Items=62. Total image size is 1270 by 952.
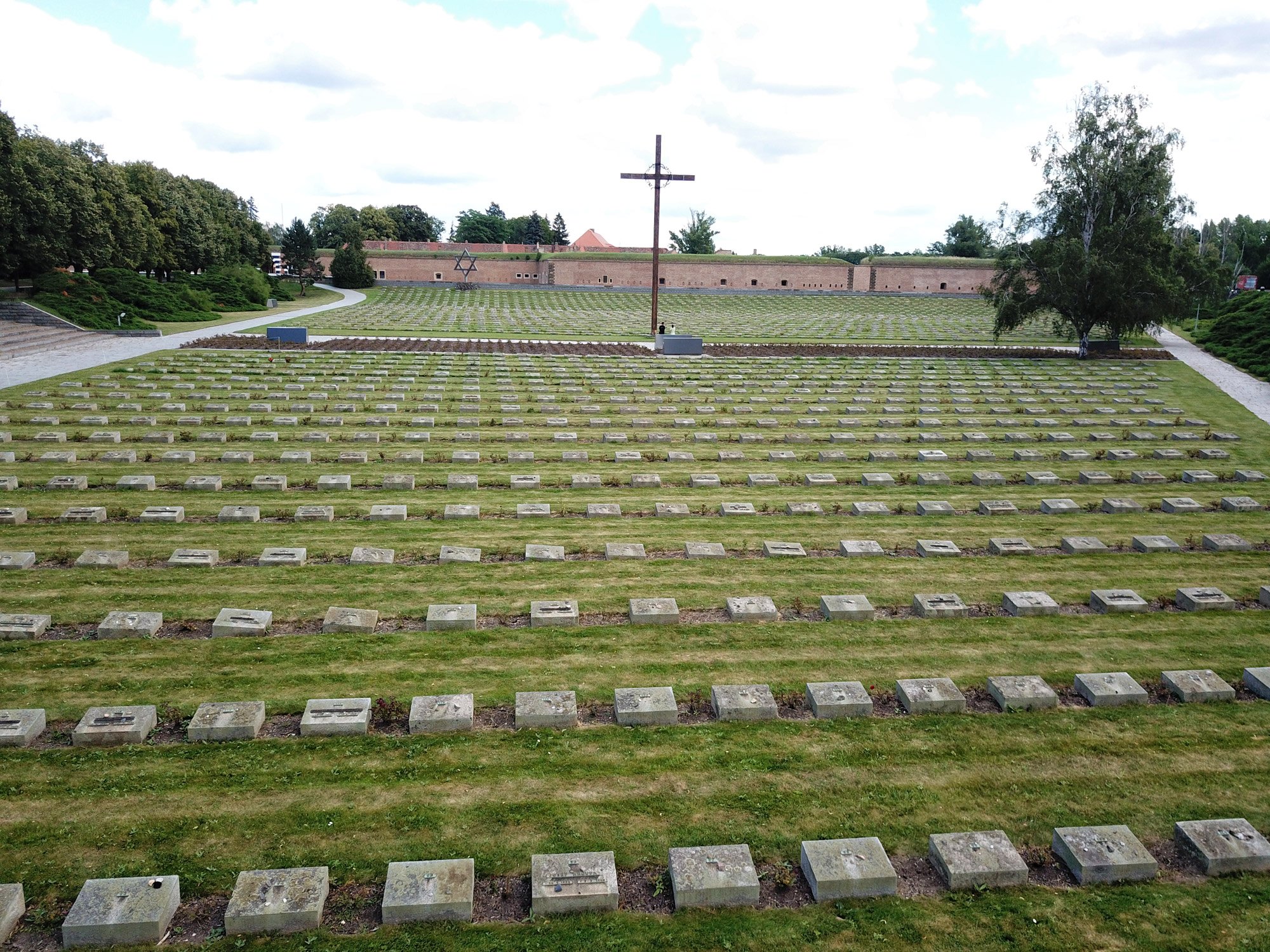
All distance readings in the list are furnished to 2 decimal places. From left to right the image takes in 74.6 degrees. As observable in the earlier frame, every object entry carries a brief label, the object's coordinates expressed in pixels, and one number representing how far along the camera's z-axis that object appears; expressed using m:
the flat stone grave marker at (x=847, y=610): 9.49
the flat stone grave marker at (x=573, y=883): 5.14
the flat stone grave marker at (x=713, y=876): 5.23
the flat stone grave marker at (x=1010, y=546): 11.90
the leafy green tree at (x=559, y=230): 94.19
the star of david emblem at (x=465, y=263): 77.88
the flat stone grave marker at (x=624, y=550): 11.29
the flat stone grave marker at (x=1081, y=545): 11.98
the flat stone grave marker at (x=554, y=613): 9.21
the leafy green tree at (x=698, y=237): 95.12
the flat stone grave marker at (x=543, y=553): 11.05
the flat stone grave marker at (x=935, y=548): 11.67
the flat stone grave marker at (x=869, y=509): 13.49
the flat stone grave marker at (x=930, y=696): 7.60
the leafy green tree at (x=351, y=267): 71.38
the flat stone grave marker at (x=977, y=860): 5.43
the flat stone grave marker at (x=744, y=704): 7.41
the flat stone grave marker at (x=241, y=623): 8.69
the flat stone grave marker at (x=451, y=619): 9.05
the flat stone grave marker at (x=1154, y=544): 12.08
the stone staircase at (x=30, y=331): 28.94
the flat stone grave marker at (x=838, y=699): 7.48
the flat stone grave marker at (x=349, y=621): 8.88
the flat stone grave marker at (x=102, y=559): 10.30
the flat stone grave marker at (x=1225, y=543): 12.15
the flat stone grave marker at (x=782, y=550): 11.45
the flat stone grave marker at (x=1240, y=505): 14.12
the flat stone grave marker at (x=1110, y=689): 7.80
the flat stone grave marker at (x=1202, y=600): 10.08
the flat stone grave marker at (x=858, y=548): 11.63
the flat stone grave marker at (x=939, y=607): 9.66
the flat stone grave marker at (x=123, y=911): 4.79
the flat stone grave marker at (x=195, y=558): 10.45
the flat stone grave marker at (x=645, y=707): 7.30
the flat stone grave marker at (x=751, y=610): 9.48
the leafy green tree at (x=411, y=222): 98.62
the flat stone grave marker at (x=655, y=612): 9.31
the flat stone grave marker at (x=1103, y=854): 5.50
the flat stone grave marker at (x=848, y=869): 5.33
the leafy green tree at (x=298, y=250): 63.22
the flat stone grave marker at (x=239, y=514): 12.14
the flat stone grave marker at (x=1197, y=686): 7.92
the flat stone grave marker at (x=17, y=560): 10.19
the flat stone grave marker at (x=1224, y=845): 5.62
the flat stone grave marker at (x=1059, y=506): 13.81
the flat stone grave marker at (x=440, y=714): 7.09
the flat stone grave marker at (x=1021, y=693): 7.71
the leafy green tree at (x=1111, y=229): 30.03
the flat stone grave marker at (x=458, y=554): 10.95
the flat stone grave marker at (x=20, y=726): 6.65
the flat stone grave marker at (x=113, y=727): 6.73
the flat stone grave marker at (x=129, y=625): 8.57
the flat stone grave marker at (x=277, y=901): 4.93
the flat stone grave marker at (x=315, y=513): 12.33
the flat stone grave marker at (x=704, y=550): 11.41
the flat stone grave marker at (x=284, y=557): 10.61
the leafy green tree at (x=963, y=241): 85.62
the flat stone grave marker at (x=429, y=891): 5.04
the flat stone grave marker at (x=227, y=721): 6.88
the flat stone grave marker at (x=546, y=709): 7.22
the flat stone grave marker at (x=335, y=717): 6.99
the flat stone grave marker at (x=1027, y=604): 9.83
